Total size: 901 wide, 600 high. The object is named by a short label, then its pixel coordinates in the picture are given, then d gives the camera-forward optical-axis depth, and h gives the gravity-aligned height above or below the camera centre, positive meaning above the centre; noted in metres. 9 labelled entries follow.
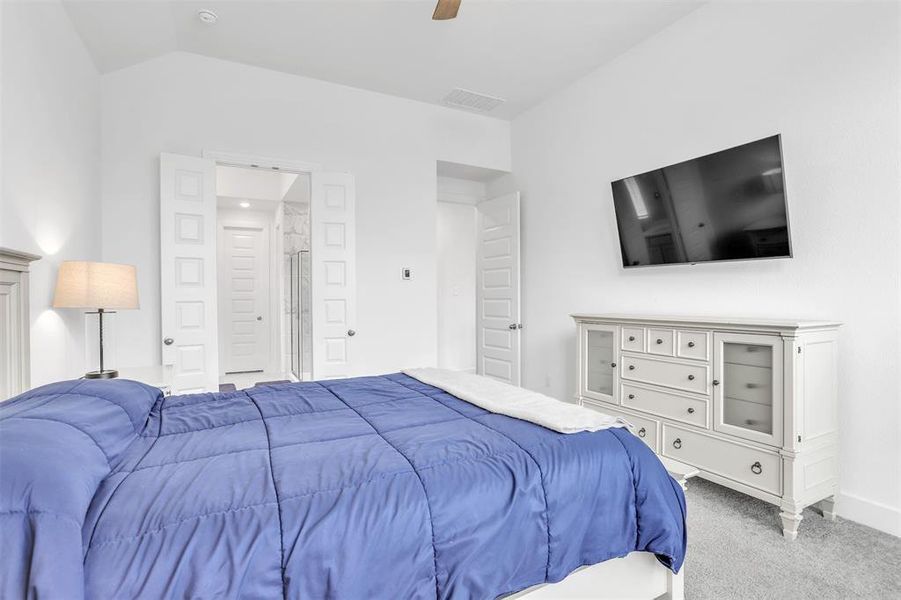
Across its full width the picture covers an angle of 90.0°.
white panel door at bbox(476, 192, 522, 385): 4.73 +0.07
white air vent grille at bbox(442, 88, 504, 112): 4.32 +1.95
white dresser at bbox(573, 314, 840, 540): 2.20 -0.58
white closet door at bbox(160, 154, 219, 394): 3.38 +0.21
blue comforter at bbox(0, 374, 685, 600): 0.93 -0.50
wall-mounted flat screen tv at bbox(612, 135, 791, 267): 2.55 +0.56
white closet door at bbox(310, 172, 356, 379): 3.96 +0.22
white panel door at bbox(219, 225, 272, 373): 6.63 +0.01
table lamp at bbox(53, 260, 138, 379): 2.27 +0.06
